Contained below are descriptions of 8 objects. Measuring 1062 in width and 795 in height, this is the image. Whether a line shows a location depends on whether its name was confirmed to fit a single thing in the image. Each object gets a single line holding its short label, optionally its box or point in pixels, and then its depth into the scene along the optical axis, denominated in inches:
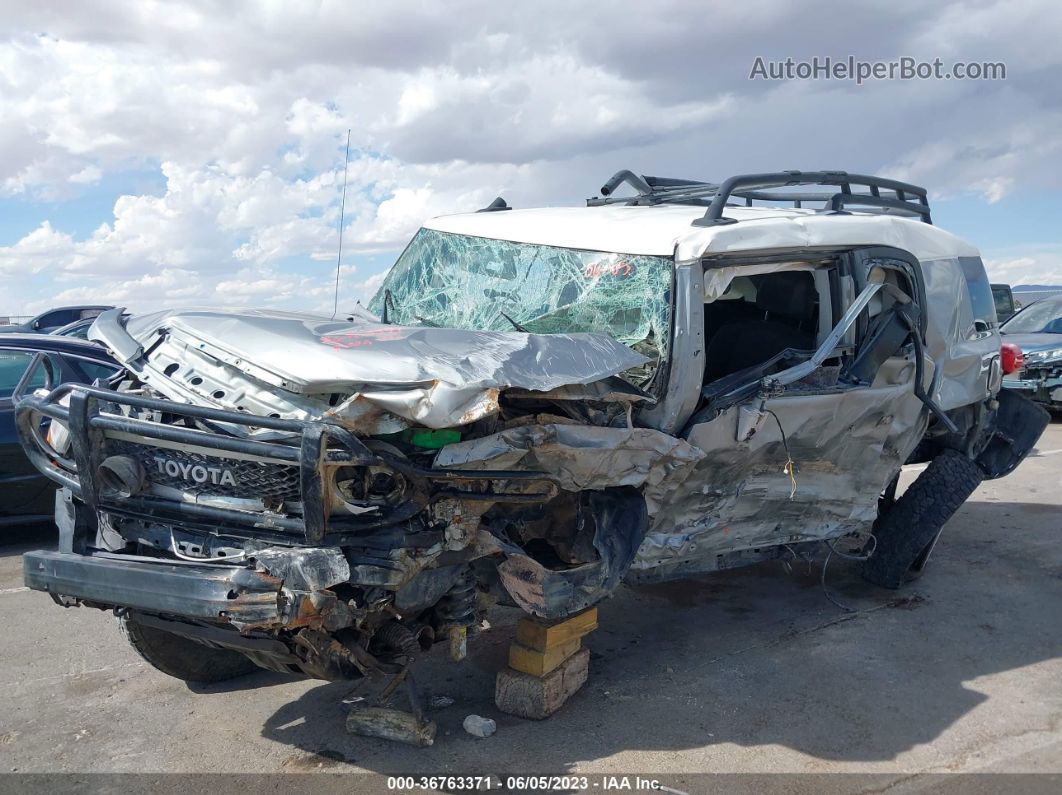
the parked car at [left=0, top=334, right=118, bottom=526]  252.8
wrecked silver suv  123.3
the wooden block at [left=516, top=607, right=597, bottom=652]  155.3
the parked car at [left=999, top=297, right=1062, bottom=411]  441.7
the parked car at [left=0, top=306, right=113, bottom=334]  567.5
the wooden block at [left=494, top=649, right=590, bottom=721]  153.9
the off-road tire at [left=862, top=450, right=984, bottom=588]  214.4
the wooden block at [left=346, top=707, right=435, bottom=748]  144.6
